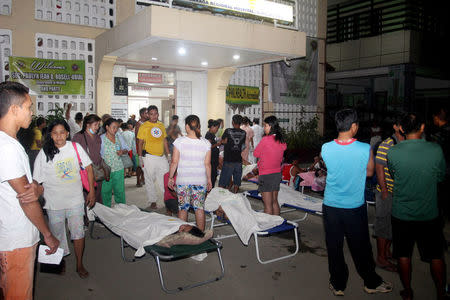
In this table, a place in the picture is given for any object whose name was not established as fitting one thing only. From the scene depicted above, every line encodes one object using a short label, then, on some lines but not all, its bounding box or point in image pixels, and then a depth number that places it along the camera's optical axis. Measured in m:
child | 6.24
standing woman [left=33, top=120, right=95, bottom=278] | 3.67
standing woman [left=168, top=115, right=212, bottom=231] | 4.70
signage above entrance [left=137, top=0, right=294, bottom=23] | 9.08
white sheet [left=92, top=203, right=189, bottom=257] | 3.91
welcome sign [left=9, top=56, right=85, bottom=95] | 9.87
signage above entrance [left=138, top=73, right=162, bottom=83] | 12.25
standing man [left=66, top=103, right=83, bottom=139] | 9.89
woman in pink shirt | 5.20
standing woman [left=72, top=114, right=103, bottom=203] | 5.37
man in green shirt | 3.05
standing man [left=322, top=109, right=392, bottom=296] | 3.24
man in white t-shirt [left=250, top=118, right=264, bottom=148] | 11.85
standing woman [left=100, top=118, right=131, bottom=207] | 5.78
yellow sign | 13.77
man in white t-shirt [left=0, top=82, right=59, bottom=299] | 2.15
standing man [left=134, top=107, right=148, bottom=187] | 8.67
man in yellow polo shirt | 6.57
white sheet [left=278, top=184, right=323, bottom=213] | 5.65
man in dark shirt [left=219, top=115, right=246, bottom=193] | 6.66
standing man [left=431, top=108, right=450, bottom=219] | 5.21
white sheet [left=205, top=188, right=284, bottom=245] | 4.45
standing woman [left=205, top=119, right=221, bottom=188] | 6.86
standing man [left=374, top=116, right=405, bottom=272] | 3.81
